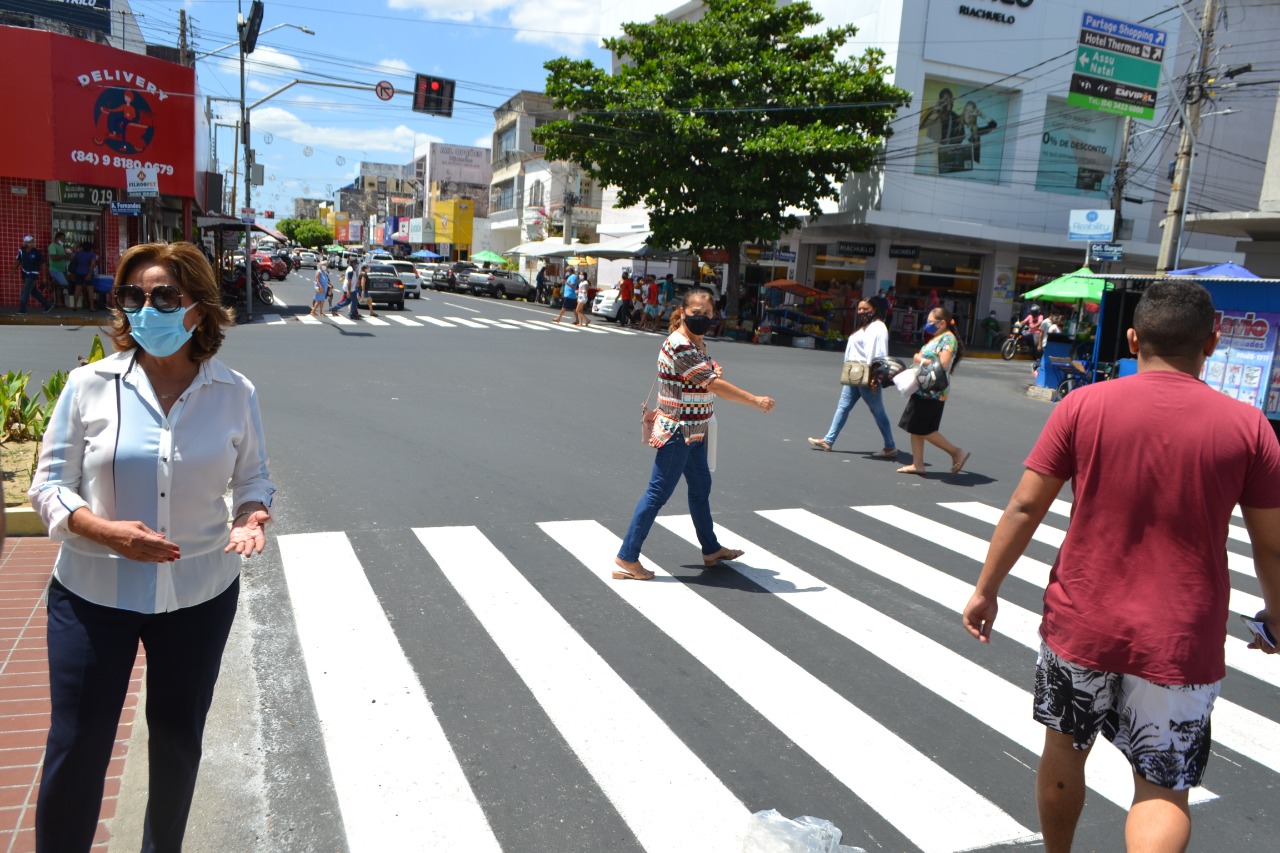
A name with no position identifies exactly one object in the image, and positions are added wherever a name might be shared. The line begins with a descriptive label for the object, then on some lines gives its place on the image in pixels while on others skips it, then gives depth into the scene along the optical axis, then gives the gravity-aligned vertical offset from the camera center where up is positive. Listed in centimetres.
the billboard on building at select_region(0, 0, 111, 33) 3002 +639
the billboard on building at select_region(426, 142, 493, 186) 9750 +864
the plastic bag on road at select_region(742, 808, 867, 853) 319 -180
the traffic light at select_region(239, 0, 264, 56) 2914 +615
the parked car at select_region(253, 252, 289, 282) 4738 -141
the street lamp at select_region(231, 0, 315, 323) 2774 +576
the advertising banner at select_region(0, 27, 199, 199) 2269 +274
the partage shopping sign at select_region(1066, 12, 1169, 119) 1836 +431
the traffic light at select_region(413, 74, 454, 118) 2391 +369
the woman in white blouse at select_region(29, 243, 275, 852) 270 -83
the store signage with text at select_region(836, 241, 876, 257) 3416 +108
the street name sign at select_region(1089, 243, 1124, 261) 2328 +113
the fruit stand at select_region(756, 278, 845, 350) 2942 -135
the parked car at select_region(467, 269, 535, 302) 4900 -145
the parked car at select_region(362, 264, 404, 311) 3384 -139
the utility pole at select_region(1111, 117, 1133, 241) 2660 +320
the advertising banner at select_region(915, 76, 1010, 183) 3359 +541
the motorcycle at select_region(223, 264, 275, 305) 3139 -174
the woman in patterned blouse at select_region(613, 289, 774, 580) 627 -88
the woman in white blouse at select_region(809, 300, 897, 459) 1090 -86
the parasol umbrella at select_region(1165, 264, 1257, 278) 1570 +60
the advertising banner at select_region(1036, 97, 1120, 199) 3556 +531
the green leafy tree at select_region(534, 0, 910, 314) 2900 +457
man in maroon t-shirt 280 -72
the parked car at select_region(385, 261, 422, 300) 4284 -145
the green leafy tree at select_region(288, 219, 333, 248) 13588 +82
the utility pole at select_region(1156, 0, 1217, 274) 1847 +261
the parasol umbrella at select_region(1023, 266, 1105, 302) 2181 +19
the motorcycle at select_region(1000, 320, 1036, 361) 3005 -146
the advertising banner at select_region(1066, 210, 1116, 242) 2262 +170
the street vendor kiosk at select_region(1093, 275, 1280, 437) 1454 -46
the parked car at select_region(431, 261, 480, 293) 5081 -140
